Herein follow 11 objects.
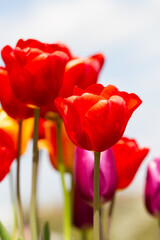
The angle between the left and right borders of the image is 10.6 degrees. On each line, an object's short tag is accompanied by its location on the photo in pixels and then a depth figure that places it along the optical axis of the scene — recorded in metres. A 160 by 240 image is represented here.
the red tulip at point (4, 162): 0.84
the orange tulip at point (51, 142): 0.97
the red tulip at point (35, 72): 0.83
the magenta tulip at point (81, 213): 1.02
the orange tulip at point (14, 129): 0.94
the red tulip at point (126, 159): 0.91
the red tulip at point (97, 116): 0.74
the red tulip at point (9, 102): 0.87
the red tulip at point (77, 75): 0.88
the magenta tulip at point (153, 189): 0.98
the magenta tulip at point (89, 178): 0.86
